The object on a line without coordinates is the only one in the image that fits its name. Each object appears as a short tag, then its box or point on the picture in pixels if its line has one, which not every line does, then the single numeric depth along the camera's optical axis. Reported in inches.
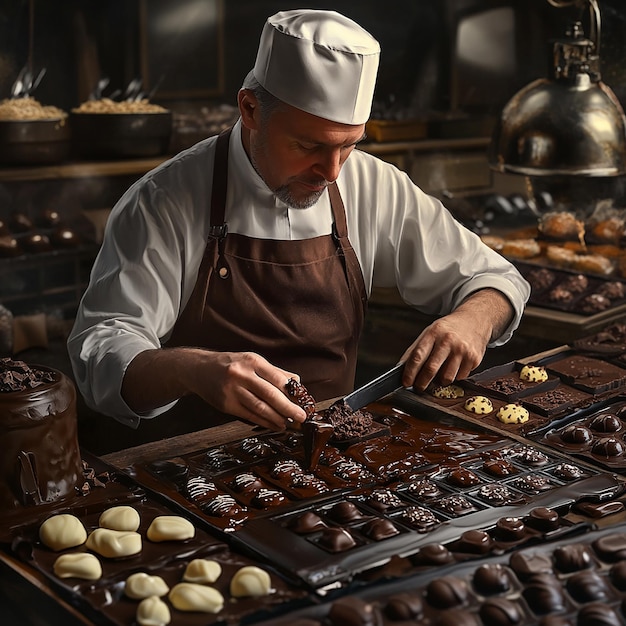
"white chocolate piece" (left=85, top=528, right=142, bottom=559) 77.7
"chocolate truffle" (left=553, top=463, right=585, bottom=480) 93.7
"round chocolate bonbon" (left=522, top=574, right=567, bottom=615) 71.4
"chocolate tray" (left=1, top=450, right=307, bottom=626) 71.1
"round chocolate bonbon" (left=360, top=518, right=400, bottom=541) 81.4
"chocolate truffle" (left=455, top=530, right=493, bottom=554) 79.0
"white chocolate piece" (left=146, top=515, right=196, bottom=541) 80.2
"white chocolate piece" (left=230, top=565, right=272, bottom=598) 73.0
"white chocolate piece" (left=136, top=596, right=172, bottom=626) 69.4
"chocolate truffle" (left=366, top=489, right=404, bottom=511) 86.7
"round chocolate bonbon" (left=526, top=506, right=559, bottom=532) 83.3
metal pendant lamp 136.2
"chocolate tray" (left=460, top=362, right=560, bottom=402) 116.1
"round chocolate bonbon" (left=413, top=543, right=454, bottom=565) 76.8
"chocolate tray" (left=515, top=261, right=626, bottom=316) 162.1
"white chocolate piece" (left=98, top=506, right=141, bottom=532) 81.2
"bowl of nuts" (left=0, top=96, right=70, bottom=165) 177.9
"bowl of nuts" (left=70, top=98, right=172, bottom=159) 184.7
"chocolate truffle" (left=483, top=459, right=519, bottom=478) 94.0
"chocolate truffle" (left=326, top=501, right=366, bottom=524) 83.9
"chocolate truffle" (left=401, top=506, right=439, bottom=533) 83.5
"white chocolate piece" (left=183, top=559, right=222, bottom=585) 74.3
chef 108.0
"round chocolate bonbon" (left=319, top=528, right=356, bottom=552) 78.8
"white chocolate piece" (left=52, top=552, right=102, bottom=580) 74.7
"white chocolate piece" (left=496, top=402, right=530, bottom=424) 109.0
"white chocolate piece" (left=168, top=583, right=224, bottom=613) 71.2
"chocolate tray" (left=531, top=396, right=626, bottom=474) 98.6
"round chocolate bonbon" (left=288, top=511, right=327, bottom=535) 81.9
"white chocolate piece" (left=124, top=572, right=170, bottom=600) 72.6
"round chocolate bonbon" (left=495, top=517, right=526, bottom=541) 81.3
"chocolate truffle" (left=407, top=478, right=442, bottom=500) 89.3
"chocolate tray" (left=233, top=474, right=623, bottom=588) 76.5
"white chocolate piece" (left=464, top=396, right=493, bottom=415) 111.3
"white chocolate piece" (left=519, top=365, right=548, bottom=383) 121.0
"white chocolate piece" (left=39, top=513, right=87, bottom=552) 78.5
